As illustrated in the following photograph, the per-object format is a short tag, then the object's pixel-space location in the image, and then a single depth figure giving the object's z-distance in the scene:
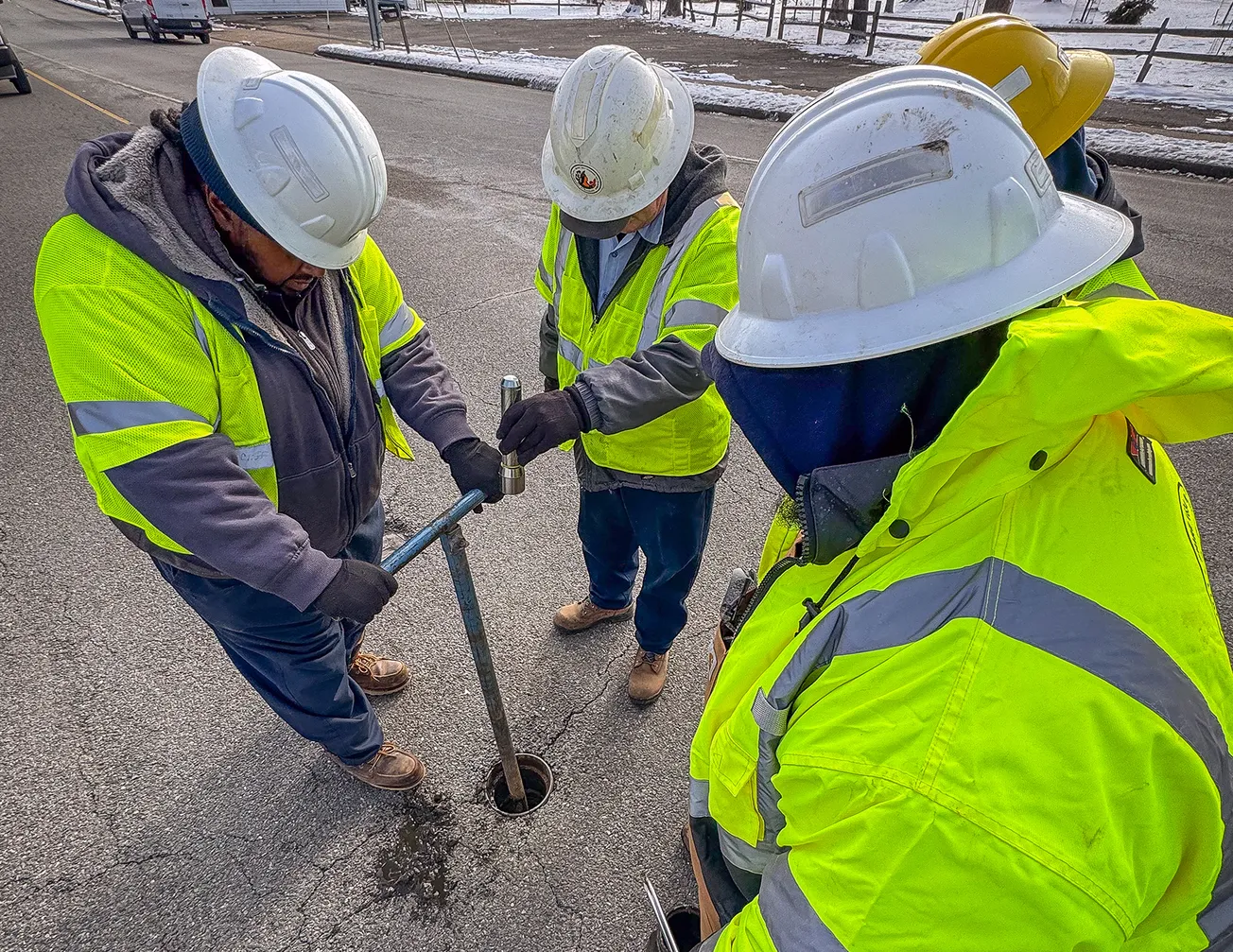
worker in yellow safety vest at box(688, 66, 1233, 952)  0.77
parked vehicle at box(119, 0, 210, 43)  20.77
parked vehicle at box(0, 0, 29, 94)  12.87
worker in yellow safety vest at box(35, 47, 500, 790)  1.55
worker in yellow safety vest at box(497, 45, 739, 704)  2.05
